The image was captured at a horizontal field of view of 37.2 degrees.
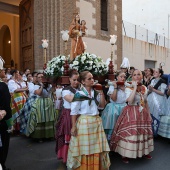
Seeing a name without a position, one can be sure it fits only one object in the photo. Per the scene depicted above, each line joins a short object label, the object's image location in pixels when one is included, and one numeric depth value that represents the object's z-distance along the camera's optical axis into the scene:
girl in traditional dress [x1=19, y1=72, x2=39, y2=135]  6.52
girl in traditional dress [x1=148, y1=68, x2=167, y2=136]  6.43
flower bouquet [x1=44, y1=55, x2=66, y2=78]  5.24
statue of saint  6.39
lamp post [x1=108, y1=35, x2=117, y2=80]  5.62
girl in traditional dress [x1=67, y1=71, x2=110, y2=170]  3.87
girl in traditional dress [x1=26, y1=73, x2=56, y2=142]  6.22
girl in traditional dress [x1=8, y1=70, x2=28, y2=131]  7.14
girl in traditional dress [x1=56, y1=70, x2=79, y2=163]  4.33
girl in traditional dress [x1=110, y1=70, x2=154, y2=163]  4.54
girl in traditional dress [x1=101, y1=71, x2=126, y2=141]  4.94
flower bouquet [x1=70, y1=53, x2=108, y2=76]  5.20
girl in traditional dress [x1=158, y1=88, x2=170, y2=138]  6.17
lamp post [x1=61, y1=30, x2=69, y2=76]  4.93
